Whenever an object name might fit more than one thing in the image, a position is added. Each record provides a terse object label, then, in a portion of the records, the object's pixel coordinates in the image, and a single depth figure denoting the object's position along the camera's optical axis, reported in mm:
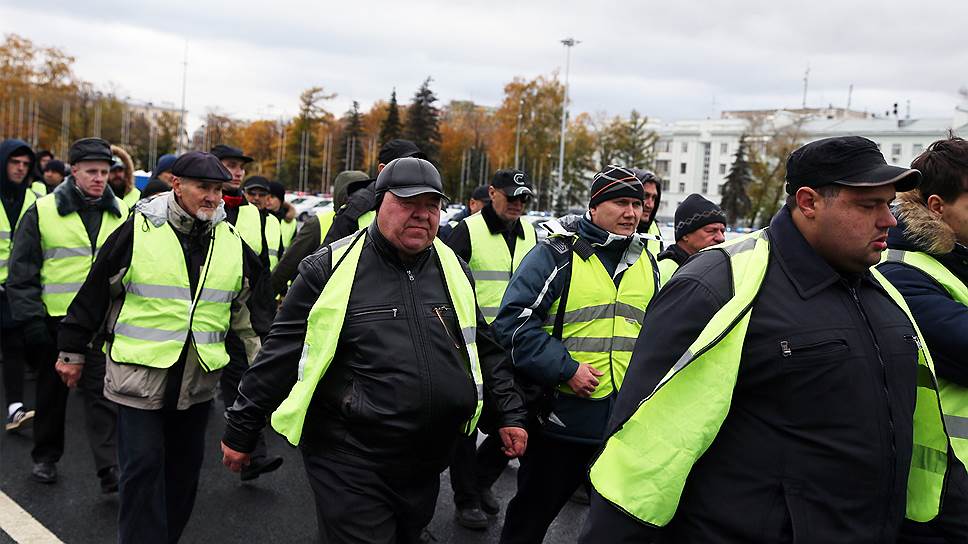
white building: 88750
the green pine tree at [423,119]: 62906
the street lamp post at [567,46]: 54372
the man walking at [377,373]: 3150
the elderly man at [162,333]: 4145
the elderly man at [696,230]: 5051
